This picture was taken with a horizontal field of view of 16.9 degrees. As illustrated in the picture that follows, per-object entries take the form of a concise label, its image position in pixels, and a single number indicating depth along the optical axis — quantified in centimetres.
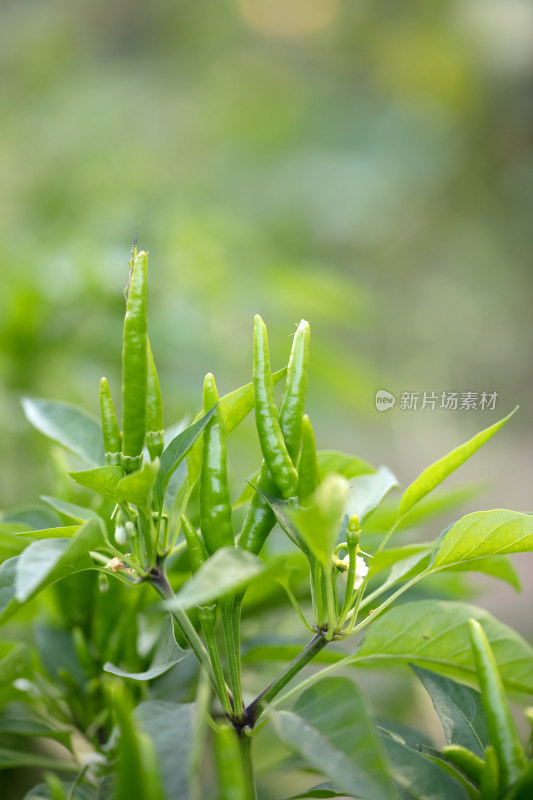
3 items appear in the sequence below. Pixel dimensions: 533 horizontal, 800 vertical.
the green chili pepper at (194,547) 46
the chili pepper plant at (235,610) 42
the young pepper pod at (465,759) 44
